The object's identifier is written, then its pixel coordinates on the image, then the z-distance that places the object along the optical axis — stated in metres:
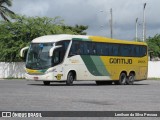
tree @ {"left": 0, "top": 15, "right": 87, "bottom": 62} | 52.78
